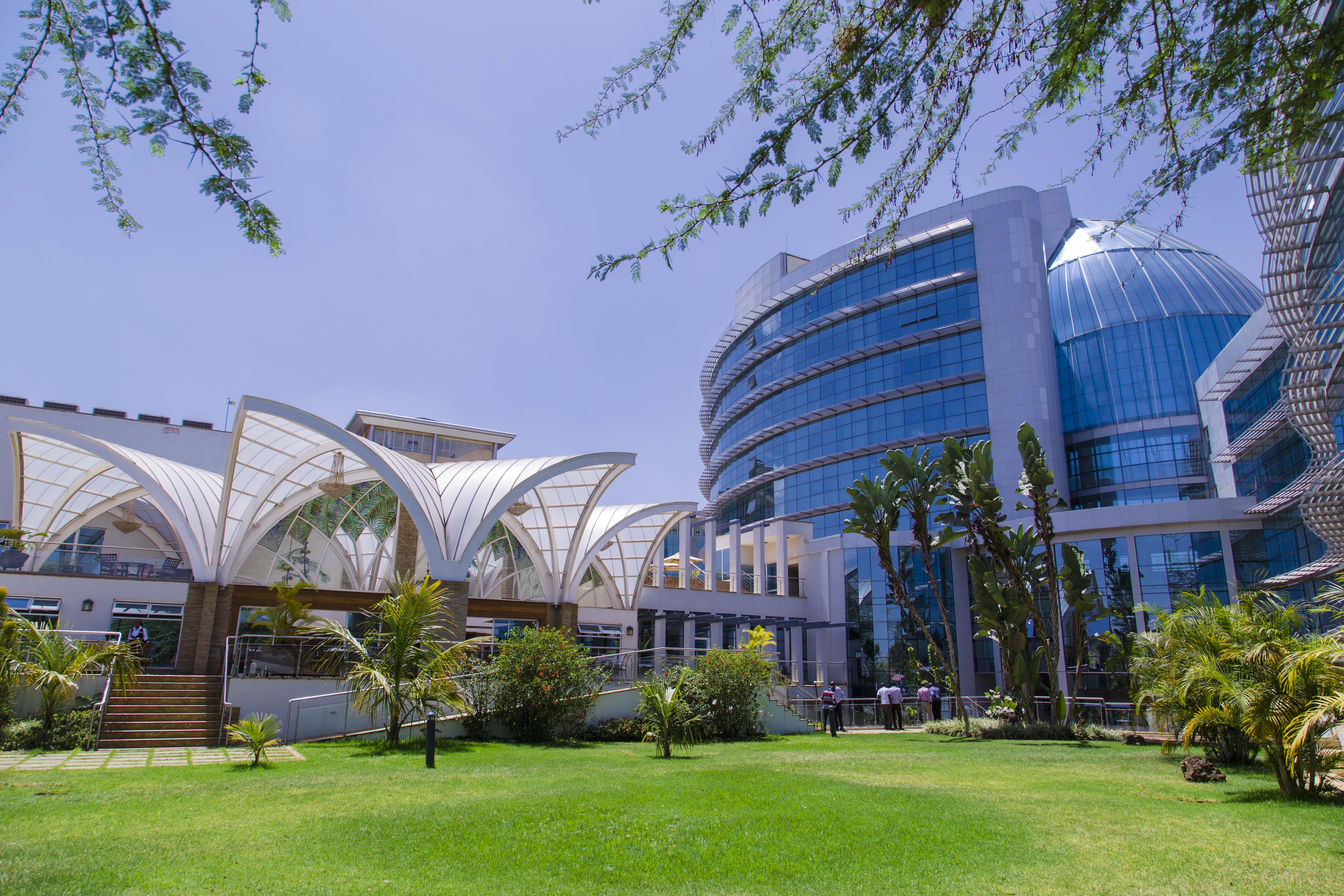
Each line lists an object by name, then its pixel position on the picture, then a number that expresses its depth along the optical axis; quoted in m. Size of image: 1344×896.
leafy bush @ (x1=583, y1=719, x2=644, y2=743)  17.89
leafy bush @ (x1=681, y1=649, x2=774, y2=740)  18.11
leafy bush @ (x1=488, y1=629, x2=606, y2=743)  16.70
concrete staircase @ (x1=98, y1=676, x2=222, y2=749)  14.74
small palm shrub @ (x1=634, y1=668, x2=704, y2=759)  13.73
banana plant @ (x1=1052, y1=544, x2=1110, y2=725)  19.92
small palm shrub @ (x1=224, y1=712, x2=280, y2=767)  11.54
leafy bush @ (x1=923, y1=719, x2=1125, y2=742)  18.94
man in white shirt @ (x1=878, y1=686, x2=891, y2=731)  23.12
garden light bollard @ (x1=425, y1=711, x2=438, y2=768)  11.66
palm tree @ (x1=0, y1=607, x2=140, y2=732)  13.63
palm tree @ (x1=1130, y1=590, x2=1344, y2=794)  8.61
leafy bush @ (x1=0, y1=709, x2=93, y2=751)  13.32
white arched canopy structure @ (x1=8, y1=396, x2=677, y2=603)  21.02
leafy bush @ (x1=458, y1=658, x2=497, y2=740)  16.83
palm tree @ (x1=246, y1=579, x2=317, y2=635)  20.20
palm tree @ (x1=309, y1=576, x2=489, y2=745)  14.74
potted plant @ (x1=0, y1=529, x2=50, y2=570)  19.28
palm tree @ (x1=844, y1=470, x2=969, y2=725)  22.06
